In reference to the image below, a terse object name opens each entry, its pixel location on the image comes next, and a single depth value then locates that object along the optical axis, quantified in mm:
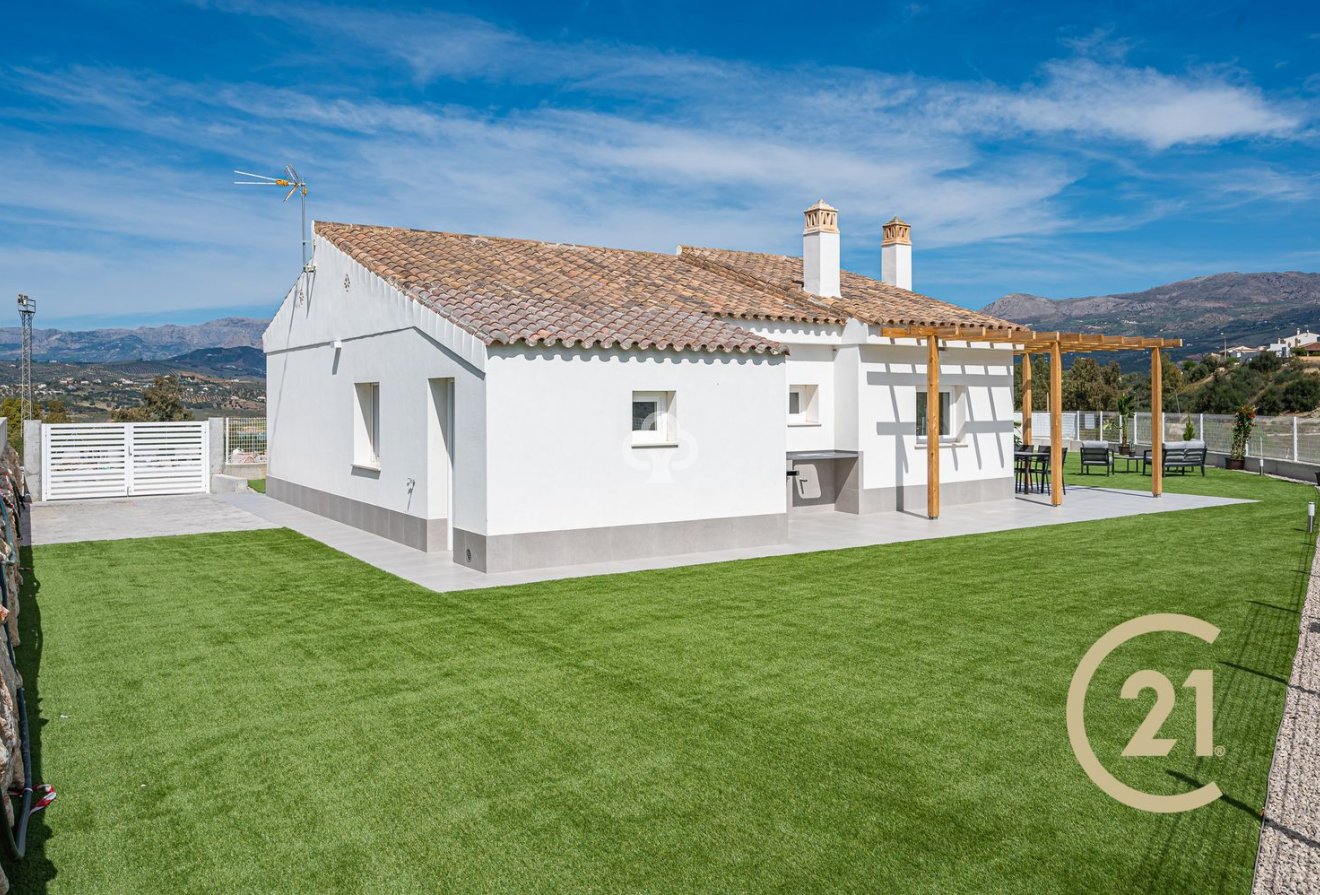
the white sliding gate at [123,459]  20391
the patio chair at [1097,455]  24250
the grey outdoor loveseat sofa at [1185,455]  24797
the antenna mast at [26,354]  34388
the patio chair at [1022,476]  20188
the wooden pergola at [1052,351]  16172
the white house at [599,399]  11719
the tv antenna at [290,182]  17234
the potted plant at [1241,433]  26141
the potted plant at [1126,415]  30452
